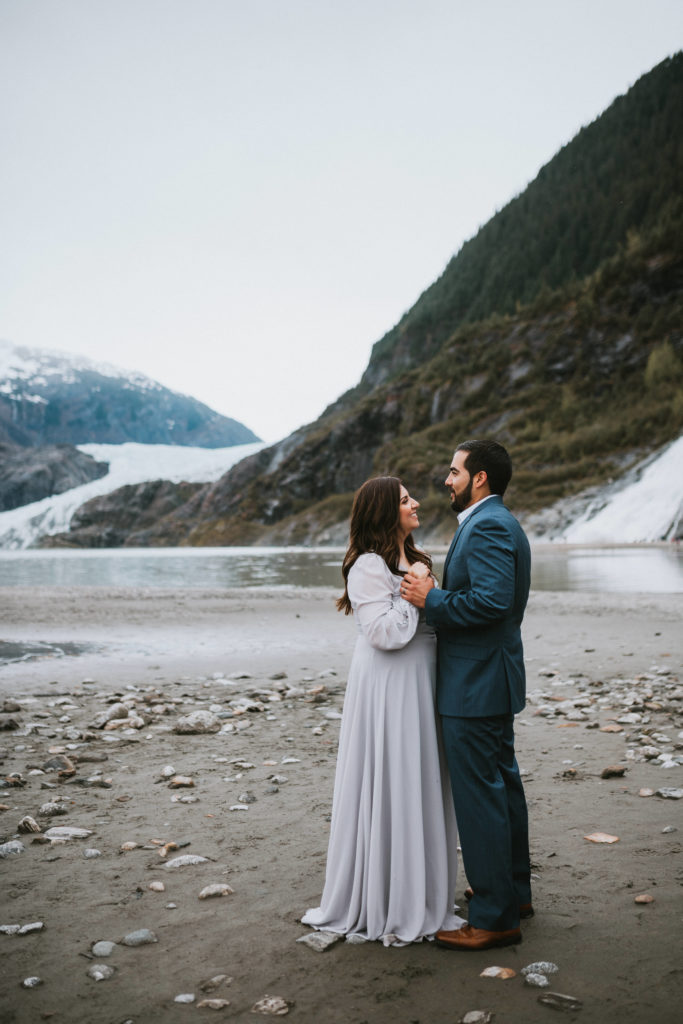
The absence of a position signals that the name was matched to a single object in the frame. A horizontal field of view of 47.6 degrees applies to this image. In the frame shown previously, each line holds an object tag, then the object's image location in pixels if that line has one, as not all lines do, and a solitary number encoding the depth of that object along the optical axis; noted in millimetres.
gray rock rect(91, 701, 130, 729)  8405
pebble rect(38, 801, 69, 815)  5664
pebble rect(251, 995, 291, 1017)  3139
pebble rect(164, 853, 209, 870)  4758
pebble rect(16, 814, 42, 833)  5316
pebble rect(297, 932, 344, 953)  3689
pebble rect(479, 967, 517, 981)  3388
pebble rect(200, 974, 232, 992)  3351
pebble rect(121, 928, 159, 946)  3785
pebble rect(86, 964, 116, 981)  3455
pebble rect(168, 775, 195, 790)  6324
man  3652
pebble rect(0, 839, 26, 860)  4930
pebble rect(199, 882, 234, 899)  4323
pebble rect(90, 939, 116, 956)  3680
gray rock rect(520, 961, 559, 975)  3414
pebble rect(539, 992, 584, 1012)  3094
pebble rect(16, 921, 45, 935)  3896
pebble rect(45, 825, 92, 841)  5238
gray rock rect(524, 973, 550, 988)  3297
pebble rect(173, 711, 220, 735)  8125
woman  3768
